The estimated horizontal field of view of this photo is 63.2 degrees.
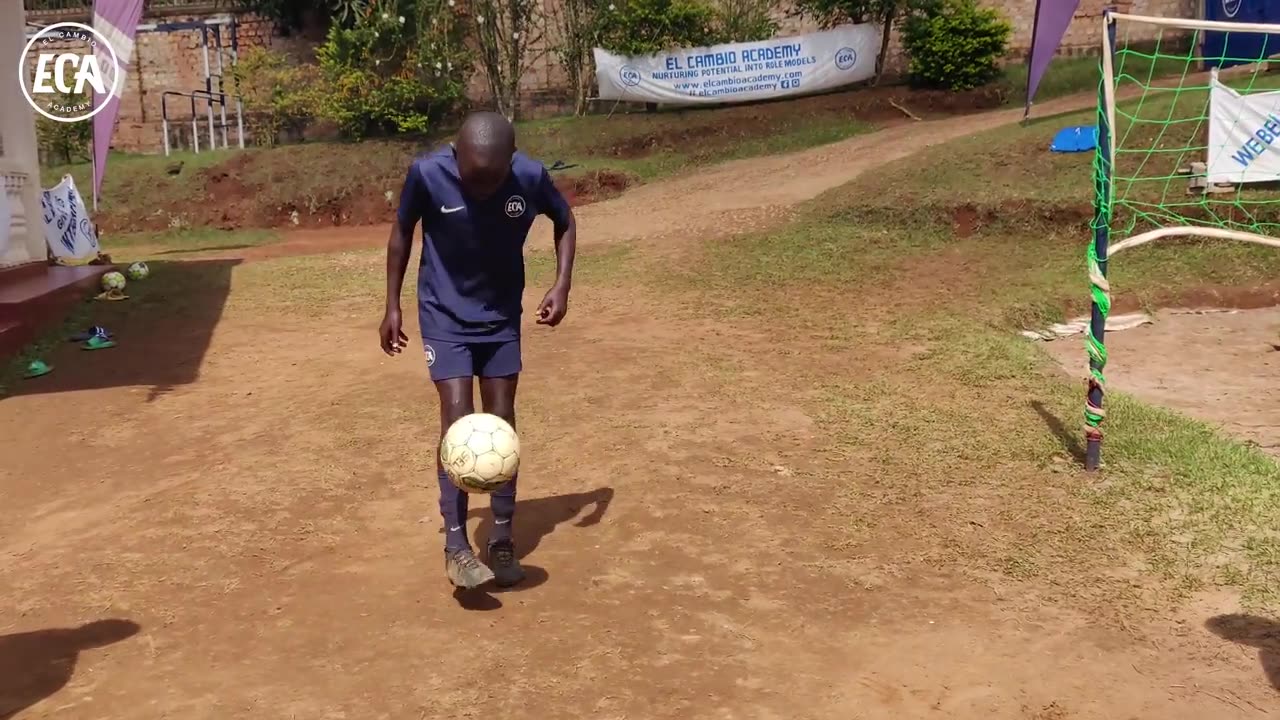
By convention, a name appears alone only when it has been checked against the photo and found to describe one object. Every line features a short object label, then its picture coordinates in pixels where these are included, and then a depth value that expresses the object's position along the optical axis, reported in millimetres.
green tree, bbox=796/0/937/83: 21688
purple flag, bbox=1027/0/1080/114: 15016
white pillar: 11914
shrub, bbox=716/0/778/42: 22656
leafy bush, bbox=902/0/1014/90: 20781
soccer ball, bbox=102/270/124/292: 11070
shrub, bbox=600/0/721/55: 21984
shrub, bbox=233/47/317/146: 22609
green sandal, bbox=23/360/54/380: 8500
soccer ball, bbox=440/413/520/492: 4176
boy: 4305
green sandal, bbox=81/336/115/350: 9297
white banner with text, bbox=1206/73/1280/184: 11586
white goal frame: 5496
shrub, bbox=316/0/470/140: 22047
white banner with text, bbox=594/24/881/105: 21828
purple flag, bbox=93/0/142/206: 13062
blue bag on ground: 13727
